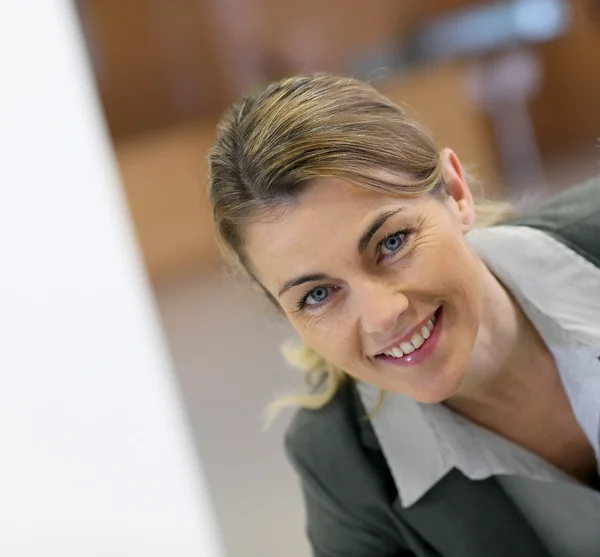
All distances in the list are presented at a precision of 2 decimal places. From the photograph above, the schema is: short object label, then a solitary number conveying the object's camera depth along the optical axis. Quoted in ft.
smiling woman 5.01
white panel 6.16
